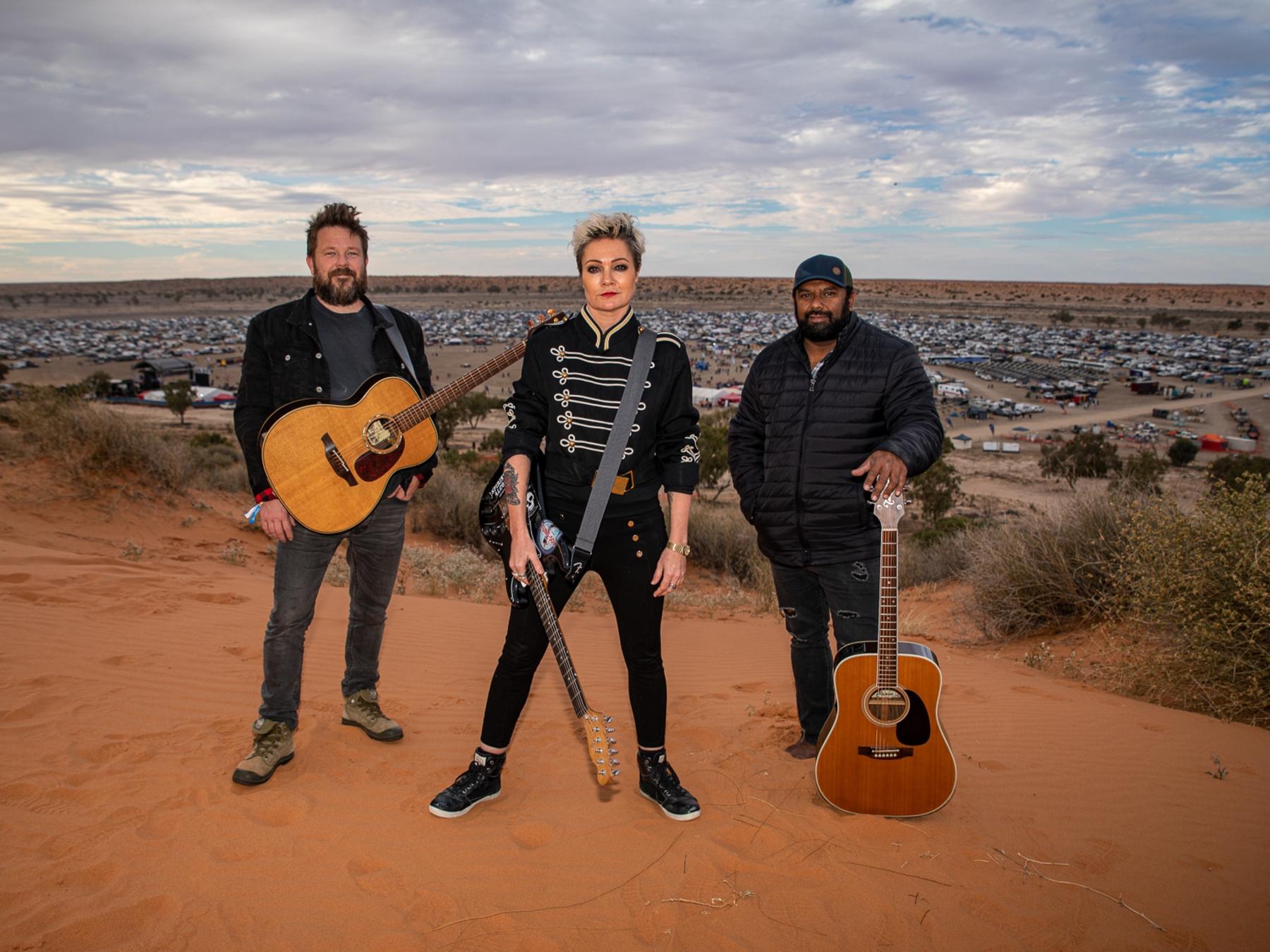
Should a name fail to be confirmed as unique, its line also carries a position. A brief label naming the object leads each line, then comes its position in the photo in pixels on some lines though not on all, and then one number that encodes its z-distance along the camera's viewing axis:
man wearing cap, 3.52
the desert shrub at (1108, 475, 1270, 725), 4.86
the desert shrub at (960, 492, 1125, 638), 7.30
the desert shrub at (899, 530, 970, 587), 10.42
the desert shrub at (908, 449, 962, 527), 21.30
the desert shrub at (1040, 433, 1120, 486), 27.08
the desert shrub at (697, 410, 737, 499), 22.59
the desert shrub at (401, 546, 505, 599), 8.36
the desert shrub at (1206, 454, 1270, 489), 21.66
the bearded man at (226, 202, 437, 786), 3.57
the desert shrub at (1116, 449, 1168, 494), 18.00
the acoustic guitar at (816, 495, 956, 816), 3.34
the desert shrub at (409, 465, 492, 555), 12.62
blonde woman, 3.06
